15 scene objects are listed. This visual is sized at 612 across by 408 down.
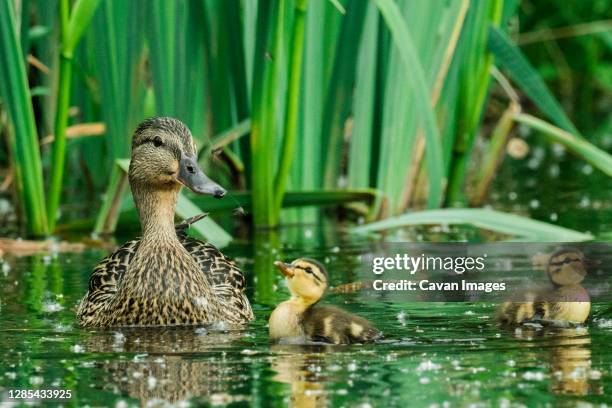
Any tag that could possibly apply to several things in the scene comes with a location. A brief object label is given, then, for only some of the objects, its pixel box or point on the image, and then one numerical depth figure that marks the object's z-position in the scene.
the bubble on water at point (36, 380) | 10.98
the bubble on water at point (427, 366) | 11.17
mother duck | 13.95
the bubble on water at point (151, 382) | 10.75
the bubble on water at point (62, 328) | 13.56
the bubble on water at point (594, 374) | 10.75
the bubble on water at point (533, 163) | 27.80
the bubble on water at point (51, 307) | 14.62
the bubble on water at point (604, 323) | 12.90
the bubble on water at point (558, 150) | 30.22
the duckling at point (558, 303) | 13.06
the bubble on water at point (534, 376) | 10.73
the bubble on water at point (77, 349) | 12.33
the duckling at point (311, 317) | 12.45
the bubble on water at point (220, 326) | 13.62
